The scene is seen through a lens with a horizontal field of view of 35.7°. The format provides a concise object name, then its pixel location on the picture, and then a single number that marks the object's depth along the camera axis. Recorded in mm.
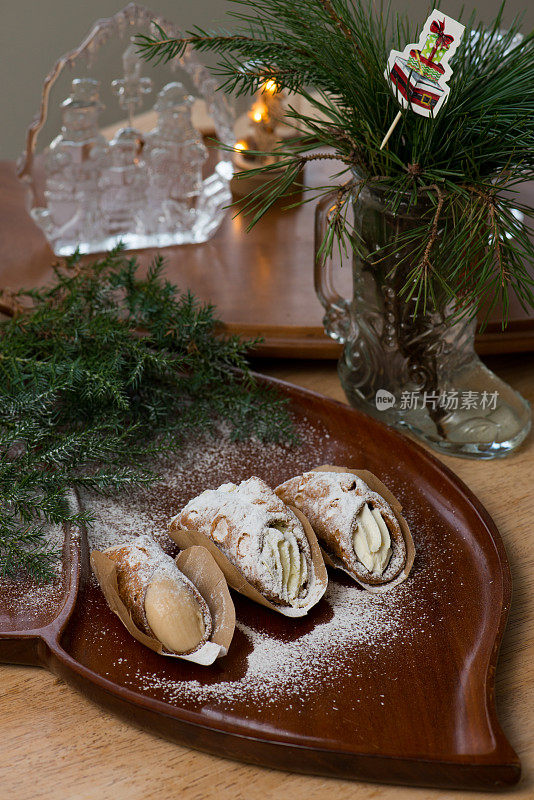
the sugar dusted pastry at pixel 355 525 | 688
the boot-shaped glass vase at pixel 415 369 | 820
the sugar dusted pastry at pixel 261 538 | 652
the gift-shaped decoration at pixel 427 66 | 707
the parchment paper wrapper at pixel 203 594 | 614
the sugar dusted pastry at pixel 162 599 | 614
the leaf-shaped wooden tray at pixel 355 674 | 559
